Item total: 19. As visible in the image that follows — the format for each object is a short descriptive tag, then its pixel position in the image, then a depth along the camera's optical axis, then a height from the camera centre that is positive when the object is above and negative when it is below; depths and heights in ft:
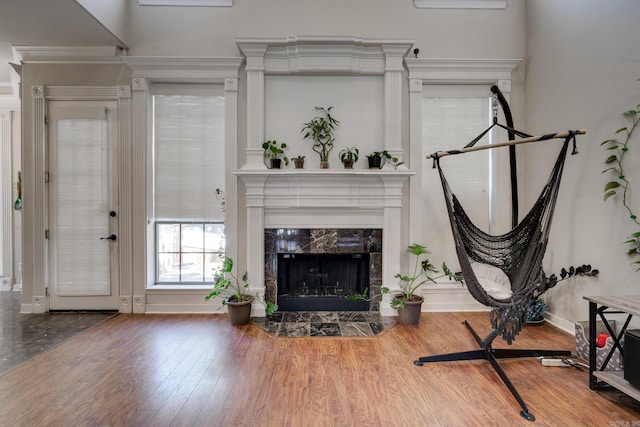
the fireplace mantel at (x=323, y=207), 10.20 +0.03
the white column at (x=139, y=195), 10.43 +0.41
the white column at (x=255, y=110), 10.19 +3.35
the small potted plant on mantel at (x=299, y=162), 10.22 +1.56
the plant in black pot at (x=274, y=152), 10.07 +1.90
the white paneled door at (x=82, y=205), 10.57 +0.04
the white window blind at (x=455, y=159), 10.86 +1.84
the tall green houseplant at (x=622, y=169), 7.25 +1.04
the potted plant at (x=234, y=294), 9.46 -2.96
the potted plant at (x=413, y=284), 9.52 -2.67
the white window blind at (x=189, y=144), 10.72 +2.27
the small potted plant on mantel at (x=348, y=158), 10.15 +1.71
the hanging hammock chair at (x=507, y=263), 6.36 -1.29
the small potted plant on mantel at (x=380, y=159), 10.12 +1.67
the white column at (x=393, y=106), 10.30 +3.55
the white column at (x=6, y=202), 13.24 +0.17
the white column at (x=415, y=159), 10.60 +1.76
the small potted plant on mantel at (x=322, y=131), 10.30 +2.66
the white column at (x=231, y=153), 10.40 +1.90
